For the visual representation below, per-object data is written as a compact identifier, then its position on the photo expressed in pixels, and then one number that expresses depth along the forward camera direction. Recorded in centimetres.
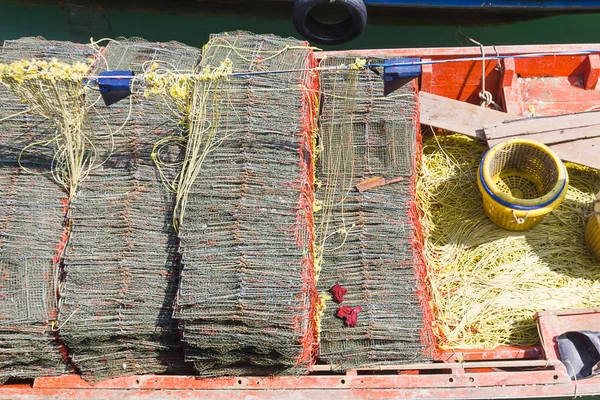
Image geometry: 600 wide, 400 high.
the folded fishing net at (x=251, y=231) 488
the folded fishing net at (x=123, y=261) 511
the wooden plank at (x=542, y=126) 644
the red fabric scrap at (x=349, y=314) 542
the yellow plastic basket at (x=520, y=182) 579
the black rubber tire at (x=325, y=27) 719
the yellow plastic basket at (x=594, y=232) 586
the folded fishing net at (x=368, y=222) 541
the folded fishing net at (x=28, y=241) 516
